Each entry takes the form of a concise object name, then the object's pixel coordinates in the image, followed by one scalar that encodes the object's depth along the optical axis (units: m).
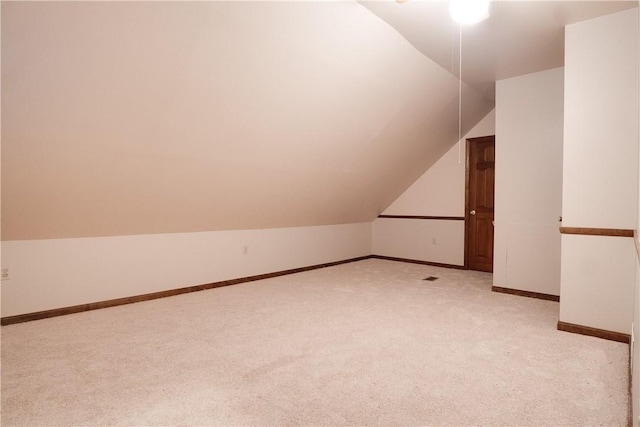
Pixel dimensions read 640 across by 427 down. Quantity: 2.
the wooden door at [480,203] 5.39
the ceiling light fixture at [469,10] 2.62
